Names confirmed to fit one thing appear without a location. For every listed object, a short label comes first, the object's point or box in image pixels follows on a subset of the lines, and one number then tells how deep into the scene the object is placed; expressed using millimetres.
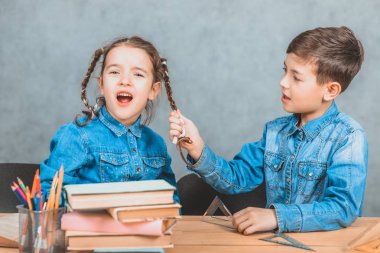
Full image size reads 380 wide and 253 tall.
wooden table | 2324
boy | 2563
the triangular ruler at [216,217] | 2544
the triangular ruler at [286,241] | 2349
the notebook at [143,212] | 2170
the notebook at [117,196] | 2168
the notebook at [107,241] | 2191
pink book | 2183
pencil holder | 2196
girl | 2611
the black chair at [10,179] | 2872
